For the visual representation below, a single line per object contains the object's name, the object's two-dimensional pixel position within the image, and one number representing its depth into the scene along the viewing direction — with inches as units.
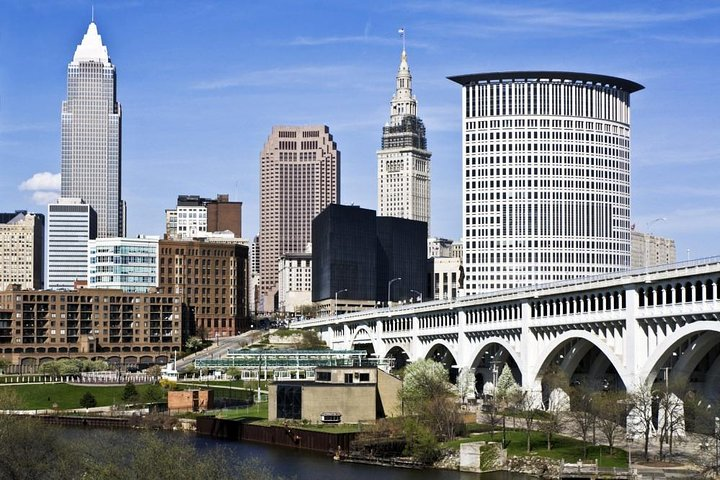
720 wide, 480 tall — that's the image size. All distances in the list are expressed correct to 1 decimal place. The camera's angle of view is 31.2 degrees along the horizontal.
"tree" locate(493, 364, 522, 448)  5789.4
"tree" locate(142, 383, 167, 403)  7657.5
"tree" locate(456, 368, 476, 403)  6865.2
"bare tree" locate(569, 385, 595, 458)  4739.2
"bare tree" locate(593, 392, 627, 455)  4618.6
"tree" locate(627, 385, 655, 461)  4633.4
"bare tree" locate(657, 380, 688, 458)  4561.0
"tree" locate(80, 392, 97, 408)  7539.4
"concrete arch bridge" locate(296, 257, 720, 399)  4680.1
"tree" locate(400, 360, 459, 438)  5246.1
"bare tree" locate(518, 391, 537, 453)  4926.2
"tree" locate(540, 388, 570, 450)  4902.1
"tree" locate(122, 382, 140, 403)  7621.1
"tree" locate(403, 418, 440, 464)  4840.1
